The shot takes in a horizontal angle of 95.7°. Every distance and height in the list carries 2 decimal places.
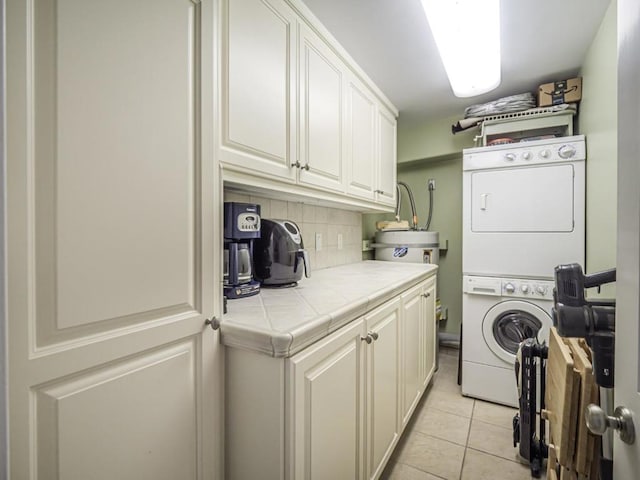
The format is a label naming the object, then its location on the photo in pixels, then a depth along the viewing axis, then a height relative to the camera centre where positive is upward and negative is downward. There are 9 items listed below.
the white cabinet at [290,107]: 1.04 +0.61
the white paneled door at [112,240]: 0.54 -0.01
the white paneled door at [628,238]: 0.51 +0.00
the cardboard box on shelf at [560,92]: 1.98 +1.02
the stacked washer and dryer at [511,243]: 1.90 -0.04
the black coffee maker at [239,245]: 1.12 -0.03
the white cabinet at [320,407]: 0.81 -0.56
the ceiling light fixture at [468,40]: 1.21 +0.95
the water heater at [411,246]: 2.63 -0.07
